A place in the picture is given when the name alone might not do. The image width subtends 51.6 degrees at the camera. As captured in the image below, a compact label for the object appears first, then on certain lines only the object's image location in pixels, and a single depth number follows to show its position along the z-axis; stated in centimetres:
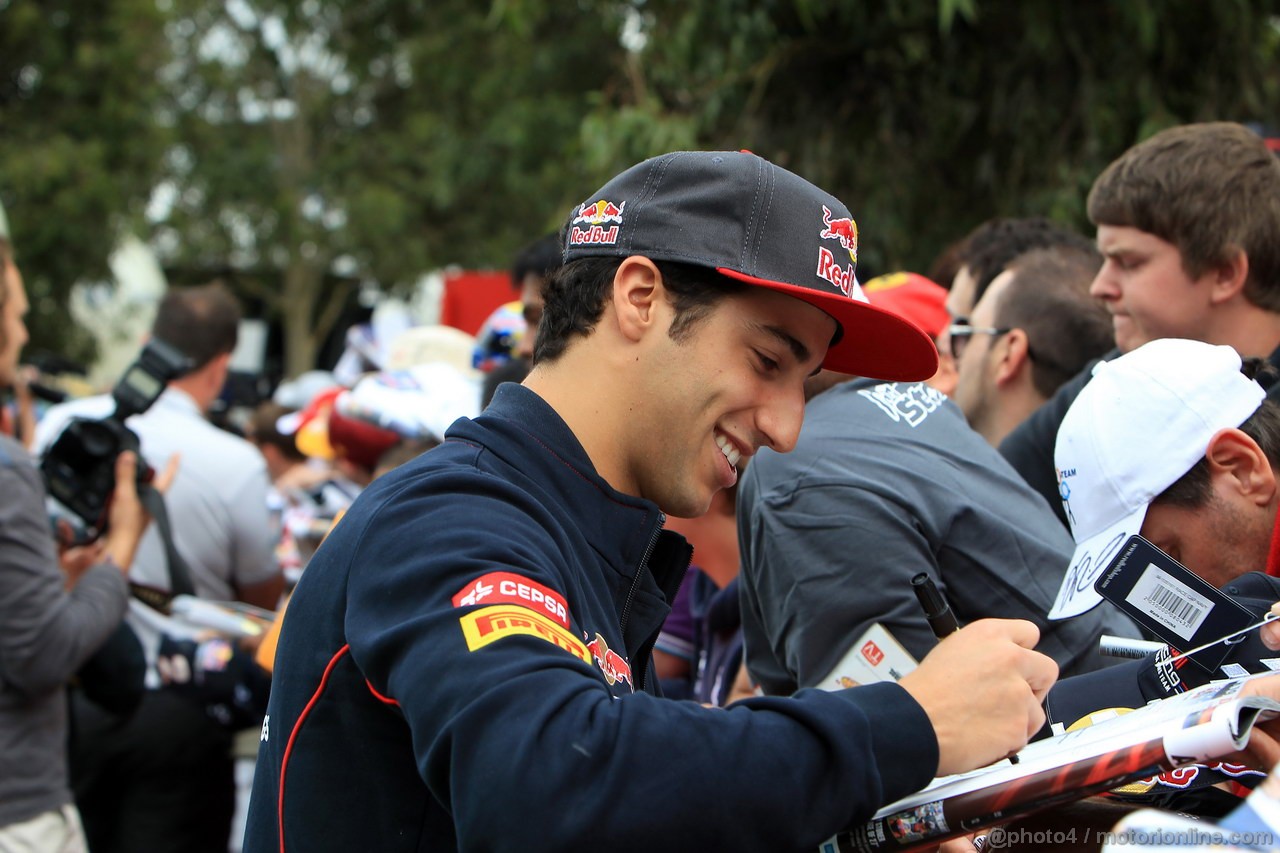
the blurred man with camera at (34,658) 352
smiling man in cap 134
